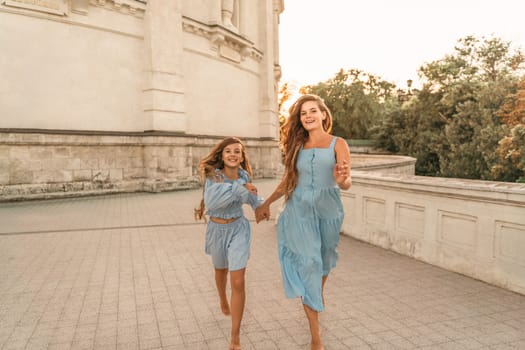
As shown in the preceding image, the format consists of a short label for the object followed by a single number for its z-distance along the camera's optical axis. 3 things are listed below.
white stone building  11.14
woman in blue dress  2.77
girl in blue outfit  2.89
